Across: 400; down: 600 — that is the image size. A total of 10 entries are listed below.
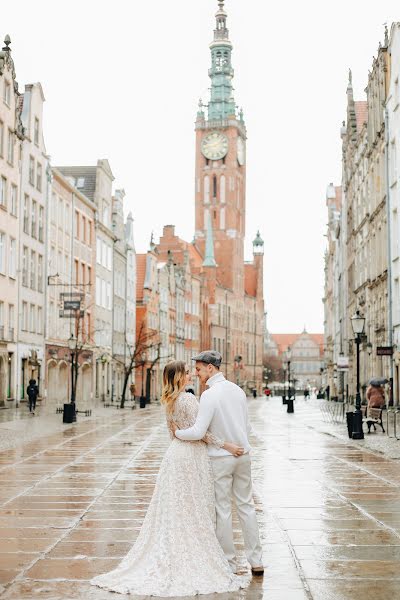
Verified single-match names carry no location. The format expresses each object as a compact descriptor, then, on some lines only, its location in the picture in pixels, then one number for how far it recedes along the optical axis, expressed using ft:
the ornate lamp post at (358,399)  80.12
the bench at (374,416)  86.98
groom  23.79
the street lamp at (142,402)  188.39
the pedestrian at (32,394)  135.44
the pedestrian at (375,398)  89.76
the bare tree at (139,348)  194.90
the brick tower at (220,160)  460.14
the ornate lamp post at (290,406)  159.22
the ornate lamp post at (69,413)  108.99
